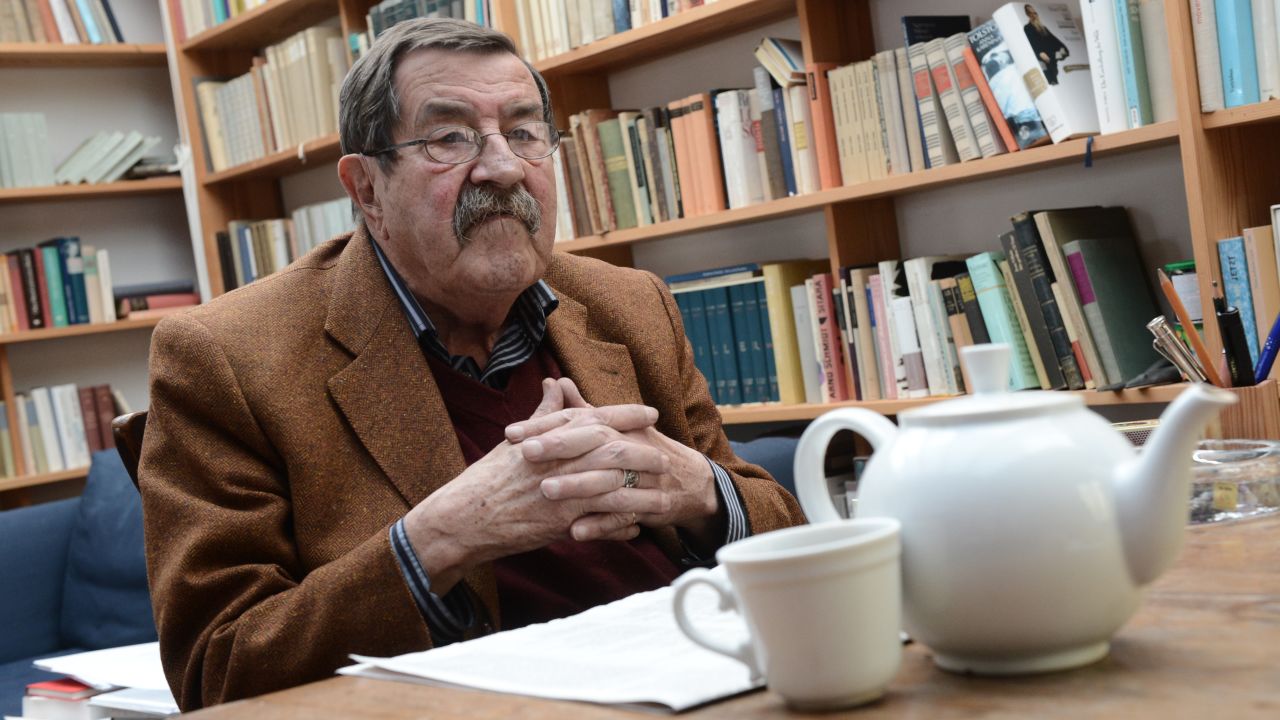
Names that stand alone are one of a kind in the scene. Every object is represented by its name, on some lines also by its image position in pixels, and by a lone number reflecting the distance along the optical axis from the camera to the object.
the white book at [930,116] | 2.45
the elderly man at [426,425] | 1.29
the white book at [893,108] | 2.52
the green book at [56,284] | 4.30
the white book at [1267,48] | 1.96
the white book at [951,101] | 2.39
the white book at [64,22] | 4.38
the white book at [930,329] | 2.51
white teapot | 0.64
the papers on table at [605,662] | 0.75
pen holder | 1.19
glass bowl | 1.06
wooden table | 0.62
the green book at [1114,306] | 2.21
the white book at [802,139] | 2.69
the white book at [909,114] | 2.49
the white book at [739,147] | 2.82
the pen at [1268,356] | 1.44
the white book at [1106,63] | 2.15
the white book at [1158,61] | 2.10
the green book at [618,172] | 3.10
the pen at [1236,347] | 1.40
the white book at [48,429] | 4.27
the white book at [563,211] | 3.23
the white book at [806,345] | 2.80
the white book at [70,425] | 4.31
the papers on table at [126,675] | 1.68
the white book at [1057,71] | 2.21
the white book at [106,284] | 4.43
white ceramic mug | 0.63
